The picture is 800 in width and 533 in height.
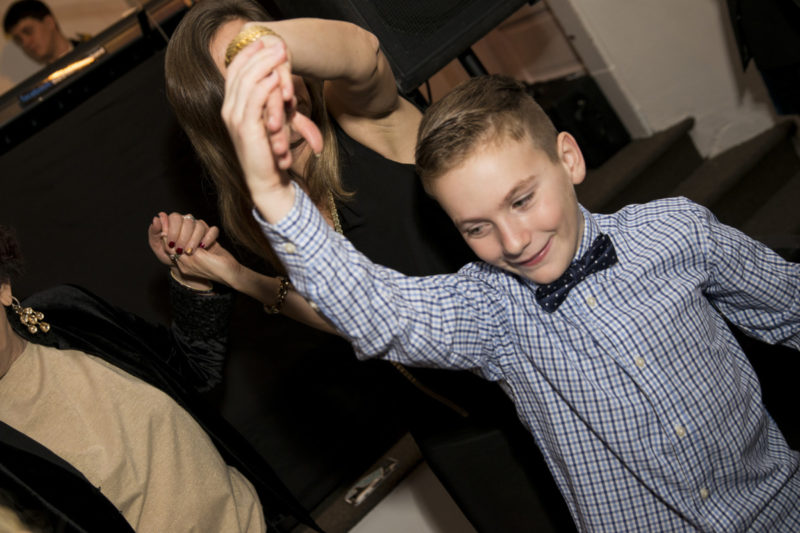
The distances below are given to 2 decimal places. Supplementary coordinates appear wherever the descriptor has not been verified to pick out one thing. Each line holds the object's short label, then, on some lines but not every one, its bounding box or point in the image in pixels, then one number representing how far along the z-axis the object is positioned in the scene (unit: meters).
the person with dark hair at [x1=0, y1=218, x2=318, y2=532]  1.21
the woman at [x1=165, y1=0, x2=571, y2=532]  1.14
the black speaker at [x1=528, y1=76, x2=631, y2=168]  3.04
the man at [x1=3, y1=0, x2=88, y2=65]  3.77
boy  0.97
